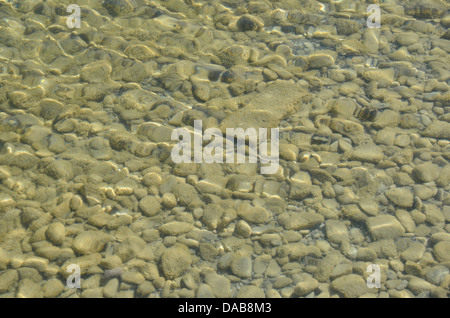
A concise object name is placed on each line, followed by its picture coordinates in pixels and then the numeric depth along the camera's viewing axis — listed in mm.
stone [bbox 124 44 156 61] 3906
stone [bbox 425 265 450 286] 2520
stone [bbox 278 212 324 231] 2811
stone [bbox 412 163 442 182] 3057
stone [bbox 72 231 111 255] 2639
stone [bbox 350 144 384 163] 3189
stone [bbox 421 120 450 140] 3340
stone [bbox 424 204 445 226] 2828
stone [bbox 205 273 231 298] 2496
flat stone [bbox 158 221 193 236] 2766
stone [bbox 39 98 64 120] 3431
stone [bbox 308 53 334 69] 3885
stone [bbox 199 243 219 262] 2656
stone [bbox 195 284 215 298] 2486
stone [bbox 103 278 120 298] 2471
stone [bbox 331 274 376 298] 2480
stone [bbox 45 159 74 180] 3033
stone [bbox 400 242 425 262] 2631
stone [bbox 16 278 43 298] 2445
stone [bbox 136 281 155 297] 2487
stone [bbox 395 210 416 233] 2793
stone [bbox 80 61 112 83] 3715
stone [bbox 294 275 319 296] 2496
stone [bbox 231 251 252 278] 2582
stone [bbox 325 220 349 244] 2752
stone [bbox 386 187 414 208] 2919
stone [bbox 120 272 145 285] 2525
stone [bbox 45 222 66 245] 2672
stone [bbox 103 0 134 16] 4332
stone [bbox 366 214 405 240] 2752
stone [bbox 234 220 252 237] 2768
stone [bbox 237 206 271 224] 2838
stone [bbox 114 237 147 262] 2635
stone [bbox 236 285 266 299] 2488
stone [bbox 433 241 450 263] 2617
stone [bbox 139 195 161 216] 2869
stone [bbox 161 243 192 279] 2559
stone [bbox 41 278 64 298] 2461
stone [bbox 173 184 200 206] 2932
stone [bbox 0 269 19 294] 2466
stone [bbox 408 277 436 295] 2484
